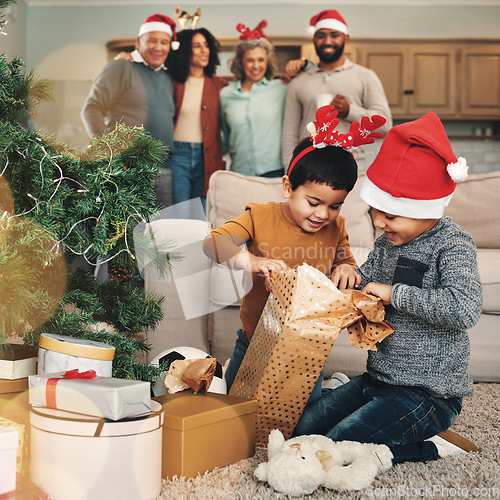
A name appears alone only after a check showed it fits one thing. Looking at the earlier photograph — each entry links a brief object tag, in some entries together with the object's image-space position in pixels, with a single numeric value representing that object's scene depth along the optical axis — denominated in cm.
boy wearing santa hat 117
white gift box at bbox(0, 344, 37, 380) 108
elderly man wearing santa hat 300
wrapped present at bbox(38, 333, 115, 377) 103
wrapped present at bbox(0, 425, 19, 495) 87
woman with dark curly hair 307
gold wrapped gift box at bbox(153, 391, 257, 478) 104
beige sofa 190
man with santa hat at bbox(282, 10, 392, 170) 293
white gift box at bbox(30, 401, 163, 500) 88
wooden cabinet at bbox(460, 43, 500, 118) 496
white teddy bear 99
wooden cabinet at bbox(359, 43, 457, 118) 495
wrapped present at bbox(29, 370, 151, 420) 89
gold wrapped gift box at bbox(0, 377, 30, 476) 96
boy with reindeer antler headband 133
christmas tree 111
